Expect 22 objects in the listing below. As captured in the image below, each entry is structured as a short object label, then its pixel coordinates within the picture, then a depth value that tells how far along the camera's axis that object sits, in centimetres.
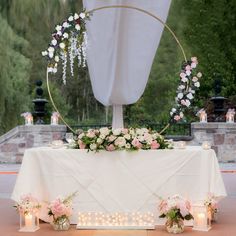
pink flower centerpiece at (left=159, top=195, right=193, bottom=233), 505
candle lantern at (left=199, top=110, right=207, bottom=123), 1179
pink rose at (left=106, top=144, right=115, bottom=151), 538
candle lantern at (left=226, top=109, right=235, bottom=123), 1179
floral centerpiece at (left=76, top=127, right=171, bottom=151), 540
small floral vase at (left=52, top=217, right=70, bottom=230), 523
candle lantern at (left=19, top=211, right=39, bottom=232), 523
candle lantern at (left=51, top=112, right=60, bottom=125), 1191
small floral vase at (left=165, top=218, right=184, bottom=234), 508
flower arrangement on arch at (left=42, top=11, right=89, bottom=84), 600
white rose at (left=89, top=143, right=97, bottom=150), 539
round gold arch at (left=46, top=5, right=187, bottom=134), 596
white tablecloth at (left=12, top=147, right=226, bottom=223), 538
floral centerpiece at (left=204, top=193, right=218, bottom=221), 523
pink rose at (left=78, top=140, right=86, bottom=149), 550
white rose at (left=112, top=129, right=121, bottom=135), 552
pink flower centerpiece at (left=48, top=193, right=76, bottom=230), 516
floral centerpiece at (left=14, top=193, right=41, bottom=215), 519
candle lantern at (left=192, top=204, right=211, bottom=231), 520
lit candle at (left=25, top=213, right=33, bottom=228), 523
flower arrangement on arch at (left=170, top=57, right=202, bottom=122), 619
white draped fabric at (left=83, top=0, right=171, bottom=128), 620
